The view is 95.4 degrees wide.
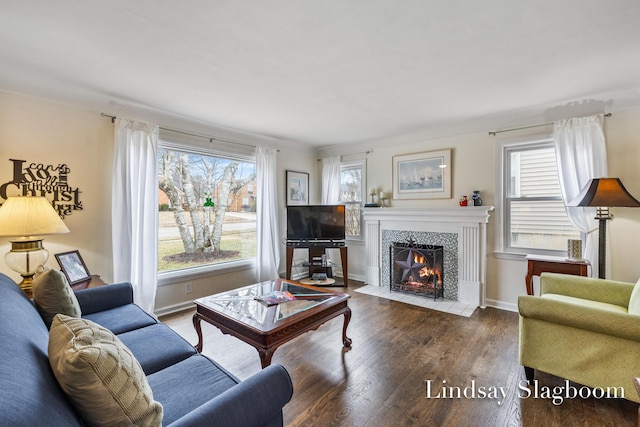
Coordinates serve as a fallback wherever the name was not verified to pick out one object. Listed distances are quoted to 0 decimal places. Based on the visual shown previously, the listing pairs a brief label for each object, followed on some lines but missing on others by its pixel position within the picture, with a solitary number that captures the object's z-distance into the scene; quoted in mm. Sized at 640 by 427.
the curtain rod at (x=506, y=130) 3307
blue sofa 695
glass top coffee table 1942
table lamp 2066
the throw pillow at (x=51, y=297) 1610
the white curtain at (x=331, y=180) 5043
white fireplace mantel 3678
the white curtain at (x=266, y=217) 4324
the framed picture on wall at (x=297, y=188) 4871
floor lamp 2561
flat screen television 4621
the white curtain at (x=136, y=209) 2980
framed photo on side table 2500
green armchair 1705
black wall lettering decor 2498
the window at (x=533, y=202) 3338
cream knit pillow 798
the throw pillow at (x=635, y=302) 1875
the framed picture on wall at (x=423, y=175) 4039
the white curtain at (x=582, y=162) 2975
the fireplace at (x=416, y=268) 3988
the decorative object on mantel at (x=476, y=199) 3709
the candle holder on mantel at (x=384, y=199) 4602
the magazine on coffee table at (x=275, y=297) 2416
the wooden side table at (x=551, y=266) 2838
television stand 4469
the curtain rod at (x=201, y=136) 3002
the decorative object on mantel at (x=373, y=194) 4684
